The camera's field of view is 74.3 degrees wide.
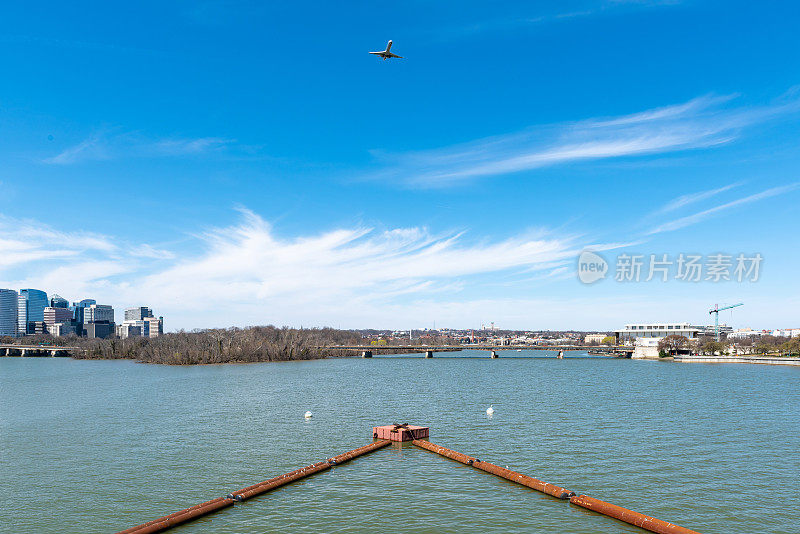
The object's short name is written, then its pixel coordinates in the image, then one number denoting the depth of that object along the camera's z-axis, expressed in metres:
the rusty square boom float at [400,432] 46.78
